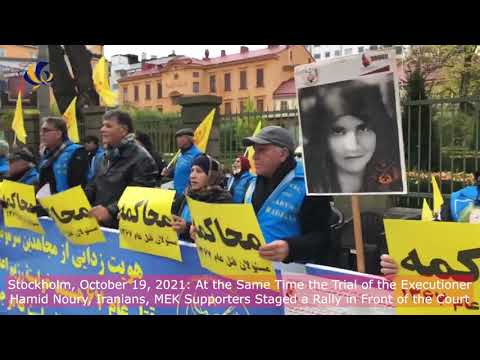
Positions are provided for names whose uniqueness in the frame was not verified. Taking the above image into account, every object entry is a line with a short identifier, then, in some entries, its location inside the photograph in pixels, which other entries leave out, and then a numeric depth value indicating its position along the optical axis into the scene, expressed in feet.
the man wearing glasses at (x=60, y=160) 14.61
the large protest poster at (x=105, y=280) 9.37
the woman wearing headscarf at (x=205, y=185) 10.17
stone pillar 28.04
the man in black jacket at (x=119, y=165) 12.26
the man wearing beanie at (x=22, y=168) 15.11
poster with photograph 7.07
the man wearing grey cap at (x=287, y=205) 8.54
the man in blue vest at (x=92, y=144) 27.09
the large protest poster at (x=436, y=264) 6.50
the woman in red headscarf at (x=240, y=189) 10.66
